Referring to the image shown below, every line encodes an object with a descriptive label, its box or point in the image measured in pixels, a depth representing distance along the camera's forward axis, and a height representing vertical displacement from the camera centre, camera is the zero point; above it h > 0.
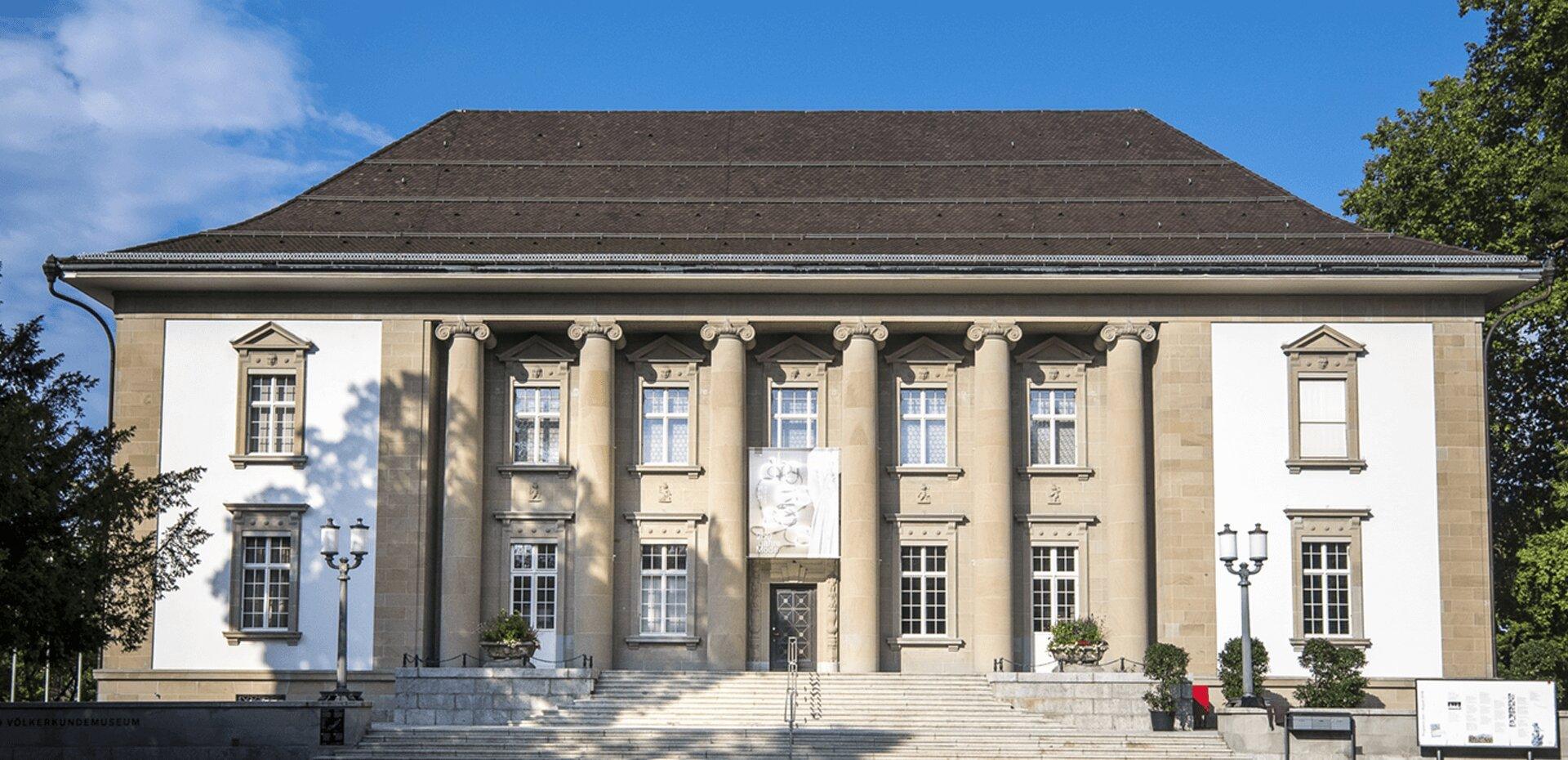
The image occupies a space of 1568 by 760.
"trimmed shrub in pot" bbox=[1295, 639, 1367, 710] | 33.44 -2.47
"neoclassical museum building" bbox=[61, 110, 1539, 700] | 36.06 +2.28
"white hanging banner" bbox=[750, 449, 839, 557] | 37.31 +0.85
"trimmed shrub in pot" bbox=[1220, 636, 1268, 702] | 34.56 -2.35
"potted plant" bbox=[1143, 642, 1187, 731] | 32.97 -2.46
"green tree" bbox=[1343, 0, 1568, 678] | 41.25 +8.21
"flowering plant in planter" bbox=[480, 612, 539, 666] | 35.00 -1.88
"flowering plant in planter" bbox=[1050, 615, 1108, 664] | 35.03 -1.90
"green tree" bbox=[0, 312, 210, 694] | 25.58 +0.28
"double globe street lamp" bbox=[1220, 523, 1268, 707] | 29.14 -0.23
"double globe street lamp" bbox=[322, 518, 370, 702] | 30.39 -0.39
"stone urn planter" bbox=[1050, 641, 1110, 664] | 35.00 -2.07
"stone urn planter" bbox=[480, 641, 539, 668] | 34.97 -2.09
